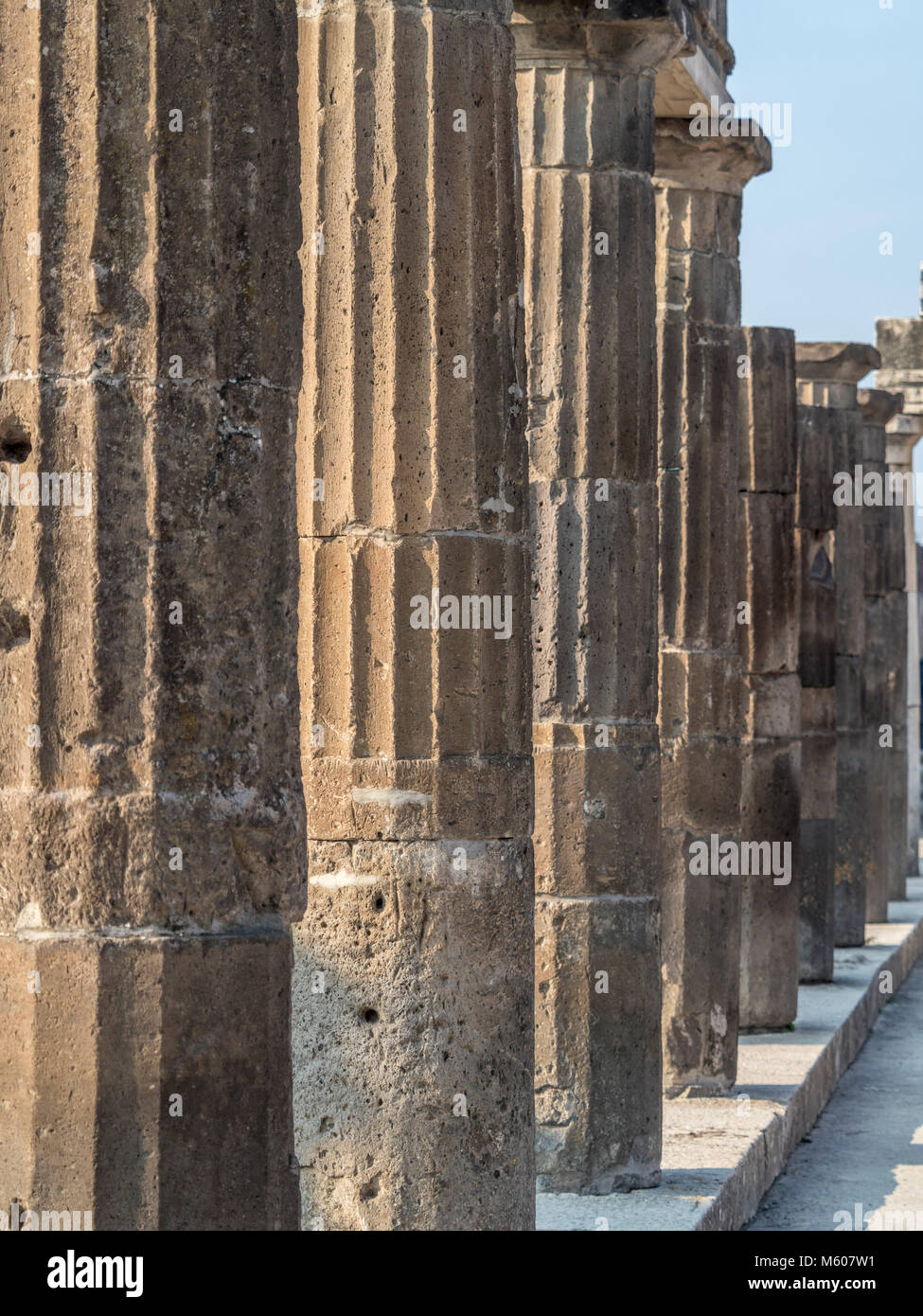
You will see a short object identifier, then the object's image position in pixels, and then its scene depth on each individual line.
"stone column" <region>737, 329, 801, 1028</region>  13.89
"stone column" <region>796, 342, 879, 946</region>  17.77
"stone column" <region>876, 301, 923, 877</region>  26.12
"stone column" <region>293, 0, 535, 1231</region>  6.43
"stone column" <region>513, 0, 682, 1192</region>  8.87
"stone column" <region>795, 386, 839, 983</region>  16.25
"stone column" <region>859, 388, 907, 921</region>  20.94
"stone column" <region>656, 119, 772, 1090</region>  11.52
